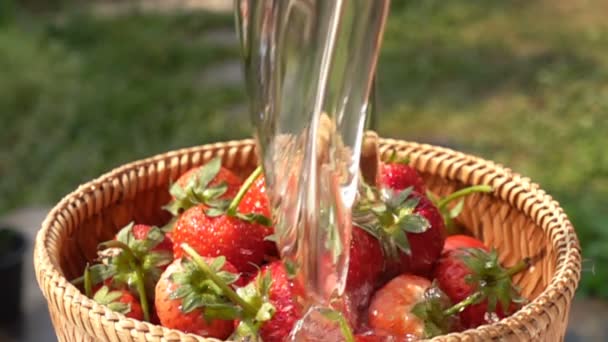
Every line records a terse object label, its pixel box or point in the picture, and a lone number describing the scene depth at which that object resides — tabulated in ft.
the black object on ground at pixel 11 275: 3.48
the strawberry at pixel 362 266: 2.34
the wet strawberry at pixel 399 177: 2.49
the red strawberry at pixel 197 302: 2.30
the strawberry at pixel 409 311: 2.31
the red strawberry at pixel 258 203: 2.42
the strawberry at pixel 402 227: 2.39
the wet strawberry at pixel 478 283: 2.37
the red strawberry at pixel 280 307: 2.28
